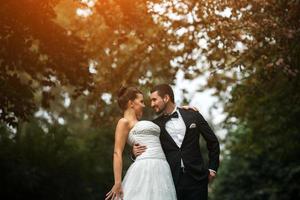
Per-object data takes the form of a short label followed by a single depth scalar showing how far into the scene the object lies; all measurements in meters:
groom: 8.63
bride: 8.55
